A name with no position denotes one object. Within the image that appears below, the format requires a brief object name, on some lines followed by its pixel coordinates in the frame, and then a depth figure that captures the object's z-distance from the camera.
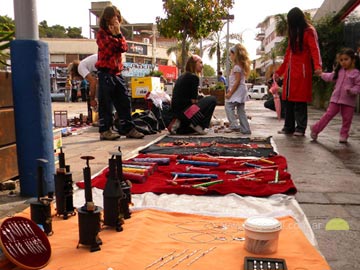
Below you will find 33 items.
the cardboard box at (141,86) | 10.52
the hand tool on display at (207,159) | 3.87
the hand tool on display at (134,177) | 3.02
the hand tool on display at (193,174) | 3.19
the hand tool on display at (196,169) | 3.43
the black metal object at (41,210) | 1.96
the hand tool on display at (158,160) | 3.71
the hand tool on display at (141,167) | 3.24
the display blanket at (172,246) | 1.65
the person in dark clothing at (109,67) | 5.45
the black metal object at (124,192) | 2.13
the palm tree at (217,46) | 37.97
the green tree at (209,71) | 114.44
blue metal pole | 2.70
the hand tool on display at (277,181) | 2.97
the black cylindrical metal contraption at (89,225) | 1.78
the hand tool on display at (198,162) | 3.68
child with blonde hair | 6.59
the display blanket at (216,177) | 2.79
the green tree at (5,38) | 3.30
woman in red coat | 5.85
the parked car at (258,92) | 36.81
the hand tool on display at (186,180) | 3.00
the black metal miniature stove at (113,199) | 1.96
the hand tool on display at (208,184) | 2.88
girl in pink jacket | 5.31
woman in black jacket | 6.38
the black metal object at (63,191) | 2.23
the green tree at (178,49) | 45.19
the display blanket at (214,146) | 4.41
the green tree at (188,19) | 13.57
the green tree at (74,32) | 67.19
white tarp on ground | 2.31
